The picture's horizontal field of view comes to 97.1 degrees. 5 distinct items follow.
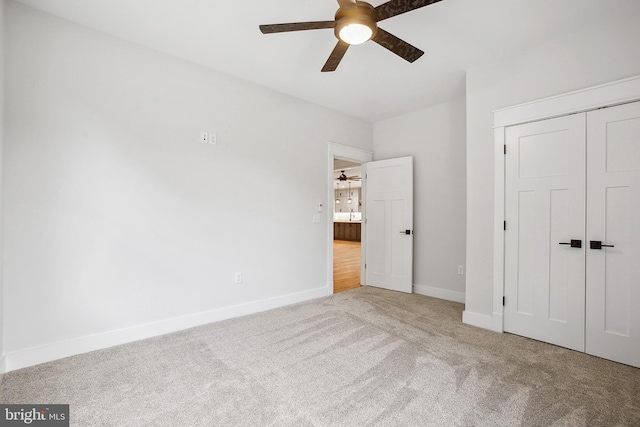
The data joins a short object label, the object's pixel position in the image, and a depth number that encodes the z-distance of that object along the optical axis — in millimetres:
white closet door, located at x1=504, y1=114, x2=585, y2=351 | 2555
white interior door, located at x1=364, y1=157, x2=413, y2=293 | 4410
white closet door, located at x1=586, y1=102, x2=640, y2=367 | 2285
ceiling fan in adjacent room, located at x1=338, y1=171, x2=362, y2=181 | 10903
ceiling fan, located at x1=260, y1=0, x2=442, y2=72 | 1771
